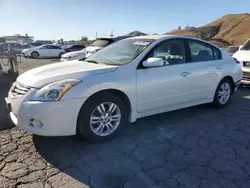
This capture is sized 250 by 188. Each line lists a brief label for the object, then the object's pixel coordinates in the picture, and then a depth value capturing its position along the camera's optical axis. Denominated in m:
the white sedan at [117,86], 2.45
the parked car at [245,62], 5.65
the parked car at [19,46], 25.52
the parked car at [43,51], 18.27
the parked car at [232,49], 9.28
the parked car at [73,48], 19.12
